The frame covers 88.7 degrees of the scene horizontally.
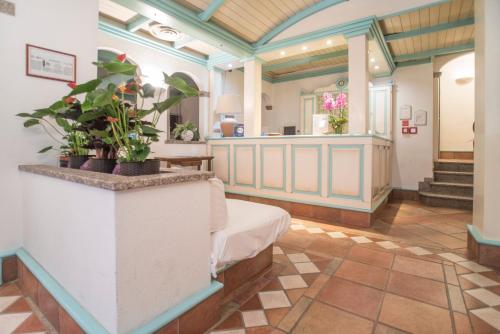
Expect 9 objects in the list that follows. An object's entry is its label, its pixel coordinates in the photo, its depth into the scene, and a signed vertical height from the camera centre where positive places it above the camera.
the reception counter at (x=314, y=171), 3.18 -0.10
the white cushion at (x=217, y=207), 1.41 -0.24
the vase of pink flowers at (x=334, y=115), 3.46 +0.74
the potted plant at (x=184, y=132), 4.77 +0.59
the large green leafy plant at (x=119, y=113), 1.11 +0.25
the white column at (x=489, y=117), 1.98 +0.37
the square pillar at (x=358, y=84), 3.49 +1.10
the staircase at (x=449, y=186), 4.37 -0.40
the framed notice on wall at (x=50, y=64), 1.91 +0.77
